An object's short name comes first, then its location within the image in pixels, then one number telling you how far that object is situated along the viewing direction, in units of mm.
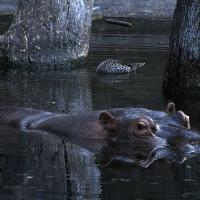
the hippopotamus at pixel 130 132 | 12445
